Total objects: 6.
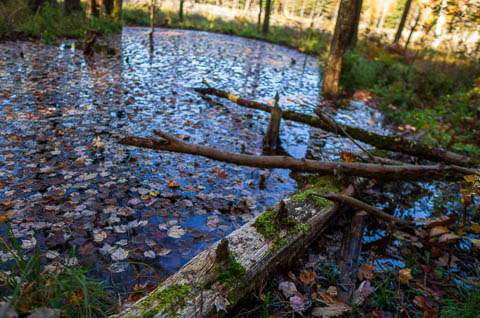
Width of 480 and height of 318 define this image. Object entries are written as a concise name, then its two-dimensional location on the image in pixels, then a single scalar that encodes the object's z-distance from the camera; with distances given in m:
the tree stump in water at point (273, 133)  5.52
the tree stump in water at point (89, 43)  9.87
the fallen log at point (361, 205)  3.48
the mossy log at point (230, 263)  1.85
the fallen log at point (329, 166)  3.88
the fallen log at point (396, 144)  4.61
